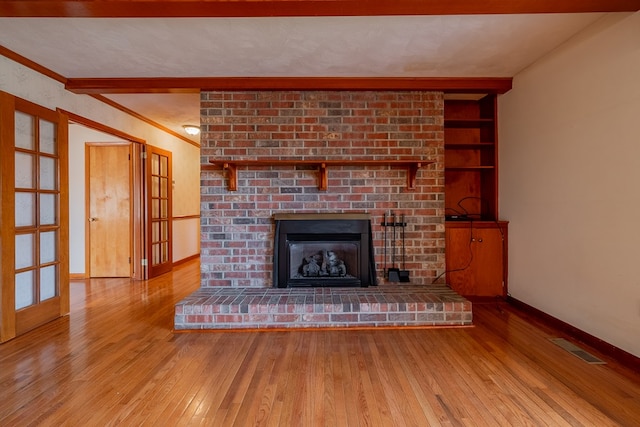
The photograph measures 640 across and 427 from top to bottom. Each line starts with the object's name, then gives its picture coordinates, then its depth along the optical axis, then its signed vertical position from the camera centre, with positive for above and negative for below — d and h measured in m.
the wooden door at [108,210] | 4.66 +0.04
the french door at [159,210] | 4.67 +0.04
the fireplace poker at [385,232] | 3.30 -0.20
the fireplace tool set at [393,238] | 3.29 -0.25
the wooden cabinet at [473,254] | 3.42 -0.43
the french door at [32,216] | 2.50 -0.02
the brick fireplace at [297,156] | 3.27 +0.55
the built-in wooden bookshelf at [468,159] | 3.72 +0.59
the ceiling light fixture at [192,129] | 4.73 +1.18
